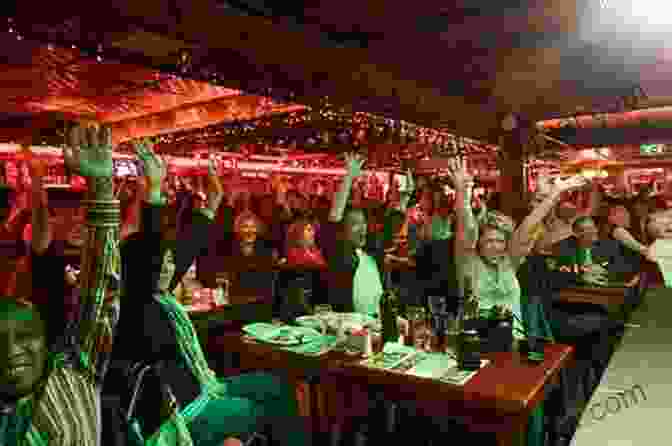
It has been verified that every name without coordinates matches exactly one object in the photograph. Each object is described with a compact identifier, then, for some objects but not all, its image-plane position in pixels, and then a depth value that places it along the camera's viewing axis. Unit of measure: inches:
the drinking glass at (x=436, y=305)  94.4
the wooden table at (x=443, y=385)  70.9
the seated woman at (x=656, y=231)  160.9
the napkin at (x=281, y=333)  100.8
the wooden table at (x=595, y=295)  164.4
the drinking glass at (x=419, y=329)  95.6
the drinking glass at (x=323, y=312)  109.2
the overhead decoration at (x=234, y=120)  80.3
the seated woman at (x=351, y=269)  126.2
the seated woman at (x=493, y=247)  103.1
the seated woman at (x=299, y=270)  119.9
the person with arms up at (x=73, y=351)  43.4
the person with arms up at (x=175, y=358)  84.4
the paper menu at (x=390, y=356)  85.4
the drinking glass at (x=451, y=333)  91.0
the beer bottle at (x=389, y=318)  95.8
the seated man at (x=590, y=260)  185.6
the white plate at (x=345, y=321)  105.9
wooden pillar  193.6
